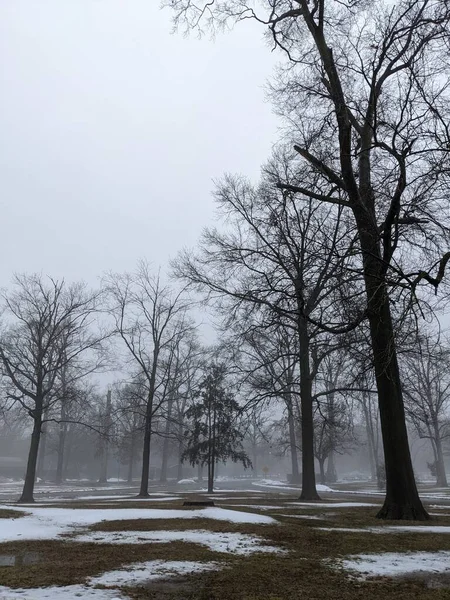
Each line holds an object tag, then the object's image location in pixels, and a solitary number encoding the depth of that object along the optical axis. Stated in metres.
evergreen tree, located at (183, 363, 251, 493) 29.33
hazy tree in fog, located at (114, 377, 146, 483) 49.03
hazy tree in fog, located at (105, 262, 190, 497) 26.05
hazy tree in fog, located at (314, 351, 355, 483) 20.23
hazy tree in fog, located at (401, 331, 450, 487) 38.49
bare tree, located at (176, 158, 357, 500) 16.88
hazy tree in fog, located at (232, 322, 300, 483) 18.02
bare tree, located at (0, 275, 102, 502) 24.23
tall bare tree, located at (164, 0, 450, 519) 8.73
